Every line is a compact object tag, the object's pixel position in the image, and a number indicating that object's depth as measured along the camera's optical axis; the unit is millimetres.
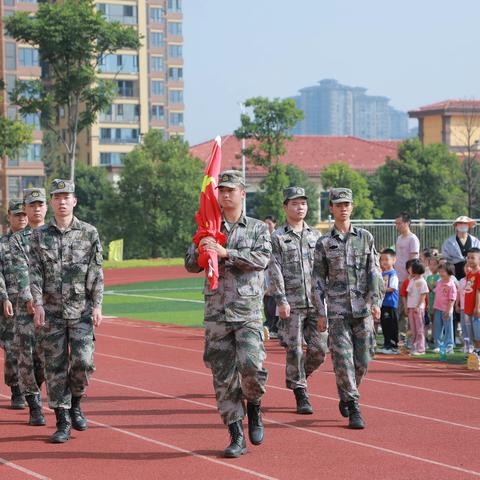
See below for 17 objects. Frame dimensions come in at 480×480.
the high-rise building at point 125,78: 98000
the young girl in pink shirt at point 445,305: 17406
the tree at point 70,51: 53781
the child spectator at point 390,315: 17891
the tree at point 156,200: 64438
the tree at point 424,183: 72500
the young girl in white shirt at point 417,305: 17594
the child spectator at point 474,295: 16203
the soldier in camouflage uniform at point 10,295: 12000
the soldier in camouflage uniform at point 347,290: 10719
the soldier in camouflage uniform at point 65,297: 10312
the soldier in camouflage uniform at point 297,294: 11602
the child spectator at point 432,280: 18297
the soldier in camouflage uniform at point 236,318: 9398
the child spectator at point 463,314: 16781
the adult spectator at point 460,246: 18516
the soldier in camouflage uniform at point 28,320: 11367
